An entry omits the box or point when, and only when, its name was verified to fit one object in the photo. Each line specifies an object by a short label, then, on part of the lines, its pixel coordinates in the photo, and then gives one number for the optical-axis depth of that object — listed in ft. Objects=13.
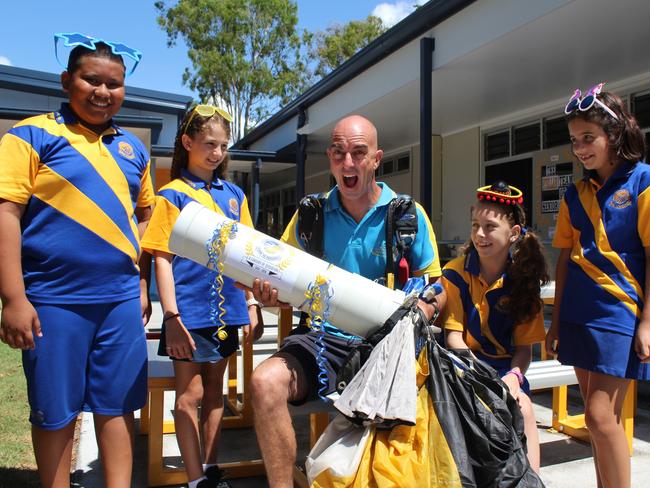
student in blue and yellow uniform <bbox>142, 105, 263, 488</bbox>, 8.94
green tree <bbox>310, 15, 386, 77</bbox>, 119.85
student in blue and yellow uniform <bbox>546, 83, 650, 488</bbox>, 7.79
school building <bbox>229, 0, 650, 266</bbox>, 20.13
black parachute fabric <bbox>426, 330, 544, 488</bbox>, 6.65
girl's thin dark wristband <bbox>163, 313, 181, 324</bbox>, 8.70
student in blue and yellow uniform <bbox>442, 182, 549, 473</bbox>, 8.89
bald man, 7.47
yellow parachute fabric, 6.38
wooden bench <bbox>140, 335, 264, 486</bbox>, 10.34
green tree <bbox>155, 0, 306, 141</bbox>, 101.40
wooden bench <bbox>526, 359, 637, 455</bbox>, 11.44
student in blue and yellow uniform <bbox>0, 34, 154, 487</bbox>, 7.13
